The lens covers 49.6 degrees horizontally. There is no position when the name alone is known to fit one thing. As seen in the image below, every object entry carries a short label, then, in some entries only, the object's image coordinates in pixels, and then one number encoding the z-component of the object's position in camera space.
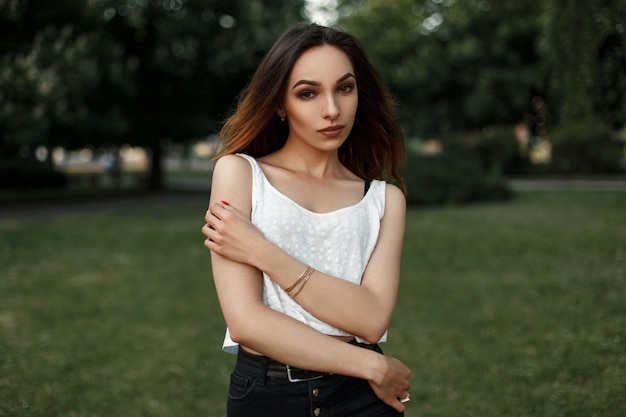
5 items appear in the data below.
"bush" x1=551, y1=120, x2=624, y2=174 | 29.50
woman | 2.00
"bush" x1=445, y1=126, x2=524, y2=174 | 28.83
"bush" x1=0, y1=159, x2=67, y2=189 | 27.36
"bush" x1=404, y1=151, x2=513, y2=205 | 19.34
